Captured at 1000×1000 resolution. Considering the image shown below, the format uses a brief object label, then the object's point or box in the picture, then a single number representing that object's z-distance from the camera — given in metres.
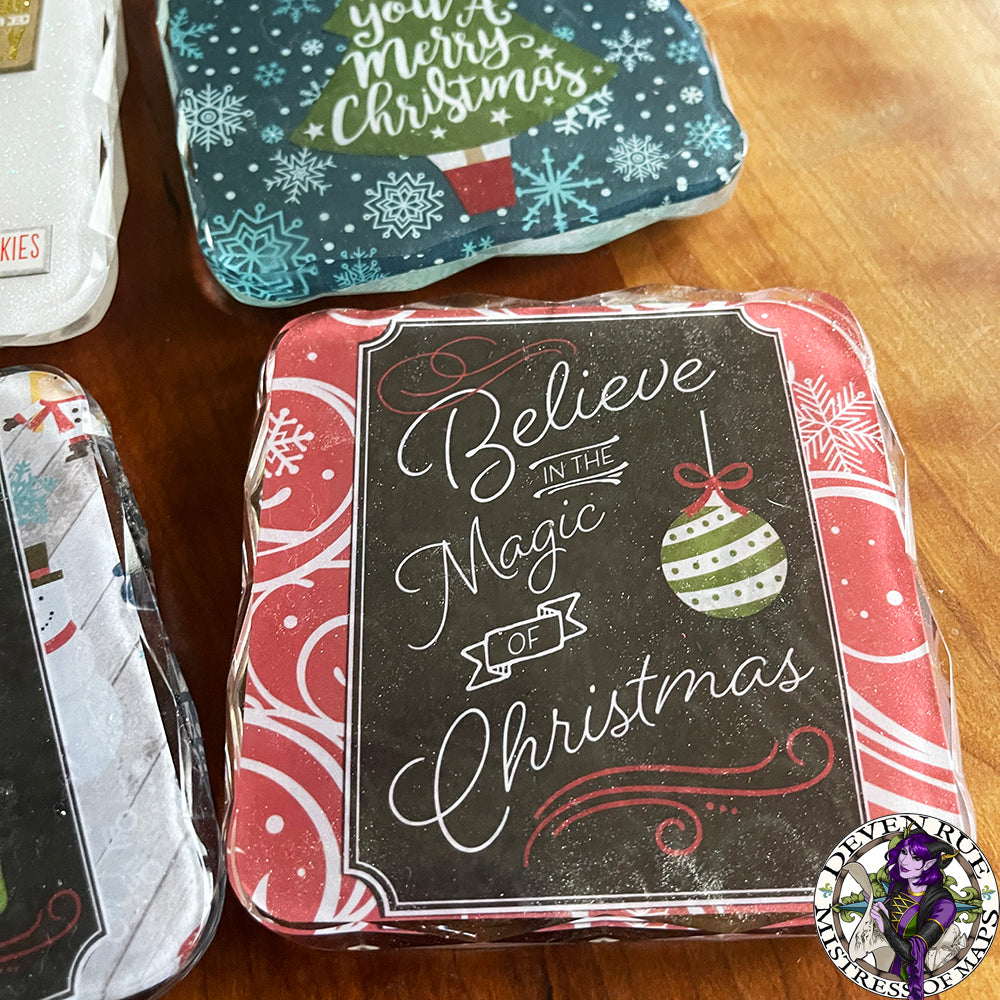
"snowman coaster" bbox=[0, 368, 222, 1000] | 0.14
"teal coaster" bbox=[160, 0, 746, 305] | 0.19
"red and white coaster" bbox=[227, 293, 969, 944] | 0.15
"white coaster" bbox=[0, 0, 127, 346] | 0.19
